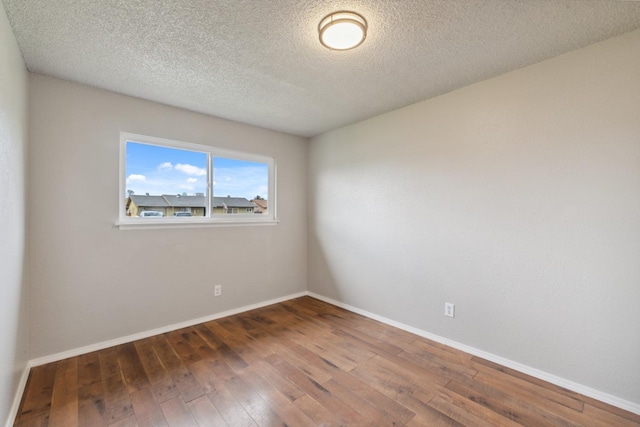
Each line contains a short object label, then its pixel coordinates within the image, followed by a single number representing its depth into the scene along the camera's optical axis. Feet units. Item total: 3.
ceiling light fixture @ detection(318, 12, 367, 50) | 5.07
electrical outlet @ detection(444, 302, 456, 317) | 8.33
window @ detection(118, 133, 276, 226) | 8.81
